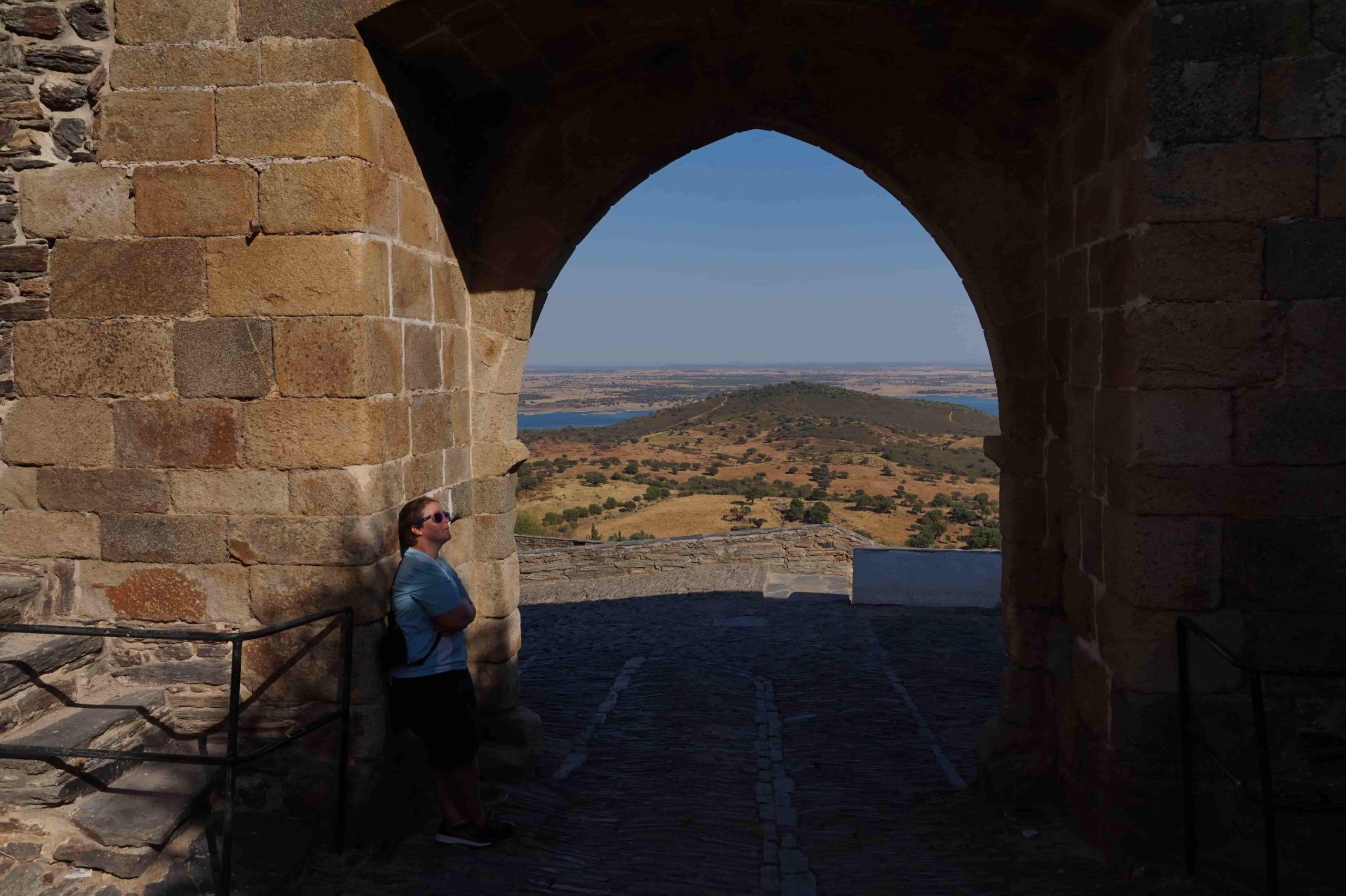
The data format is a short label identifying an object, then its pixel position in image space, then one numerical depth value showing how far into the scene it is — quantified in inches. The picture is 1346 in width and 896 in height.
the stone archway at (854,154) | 134.5
